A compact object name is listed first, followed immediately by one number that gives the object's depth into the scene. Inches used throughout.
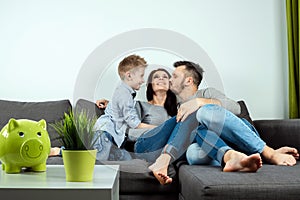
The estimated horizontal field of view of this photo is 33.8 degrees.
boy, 77.0
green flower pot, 59.2
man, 81.6
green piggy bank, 64.7
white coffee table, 53.6
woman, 78.3
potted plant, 59.3
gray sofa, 72.2
